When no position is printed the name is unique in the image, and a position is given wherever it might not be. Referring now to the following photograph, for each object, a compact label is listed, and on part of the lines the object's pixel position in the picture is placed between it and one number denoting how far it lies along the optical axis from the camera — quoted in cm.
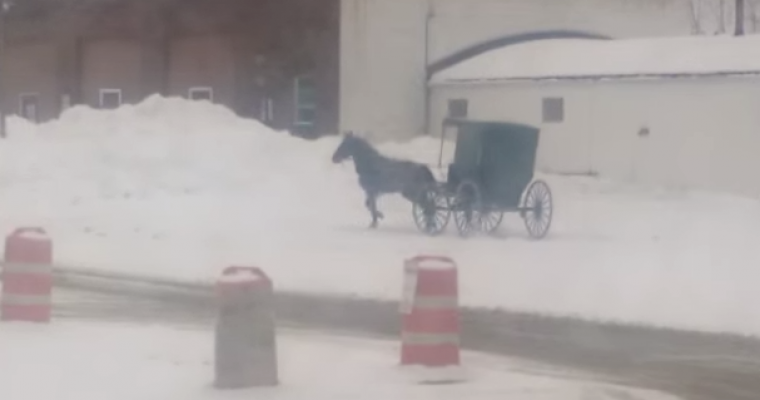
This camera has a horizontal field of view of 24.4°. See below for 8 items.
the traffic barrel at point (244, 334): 1326
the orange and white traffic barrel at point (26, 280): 1706
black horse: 3133
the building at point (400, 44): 4622
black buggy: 3069
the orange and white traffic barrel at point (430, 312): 1443
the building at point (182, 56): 4684
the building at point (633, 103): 3934
